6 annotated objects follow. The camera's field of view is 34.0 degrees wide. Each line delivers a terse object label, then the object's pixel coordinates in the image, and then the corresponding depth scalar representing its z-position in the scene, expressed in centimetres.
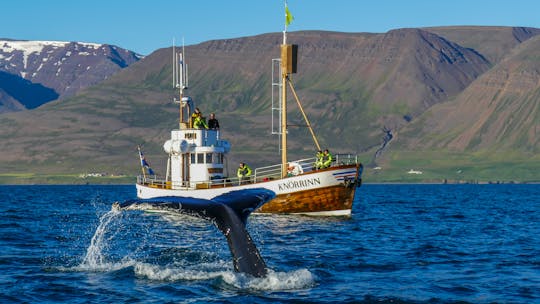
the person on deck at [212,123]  7381
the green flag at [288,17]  7648
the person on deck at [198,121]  7300
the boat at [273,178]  6781
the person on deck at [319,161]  6856
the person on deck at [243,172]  7017
